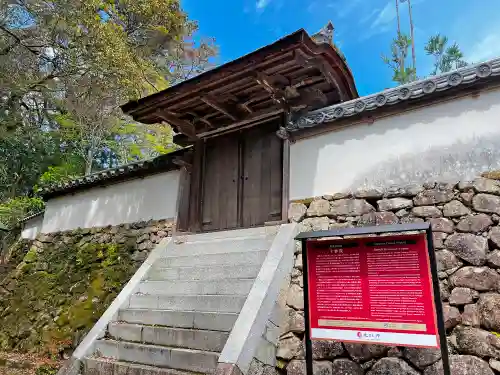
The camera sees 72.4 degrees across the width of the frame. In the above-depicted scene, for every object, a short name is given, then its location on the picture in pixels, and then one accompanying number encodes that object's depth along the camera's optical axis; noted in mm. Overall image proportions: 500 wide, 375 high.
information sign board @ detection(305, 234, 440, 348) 2904
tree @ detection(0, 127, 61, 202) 15555
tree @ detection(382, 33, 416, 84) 18395
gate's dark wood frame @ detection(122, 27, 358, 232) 4977
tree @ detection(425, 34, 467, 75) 17375
